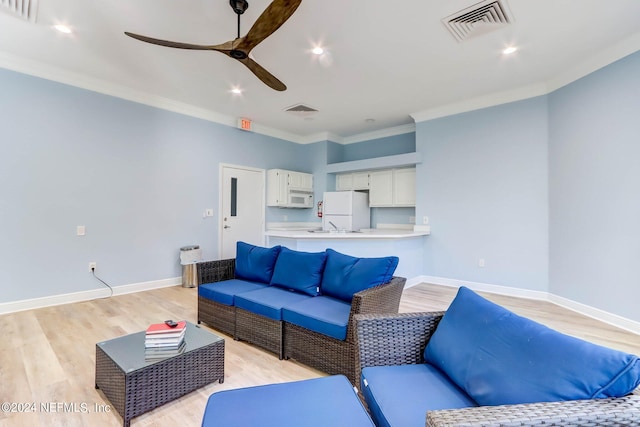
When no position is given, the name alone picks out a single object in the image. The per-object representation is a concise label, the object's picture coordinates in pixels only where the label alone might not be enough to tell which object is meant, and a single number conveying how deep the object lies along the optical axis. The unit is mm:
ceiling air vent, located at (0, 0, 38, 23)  2469
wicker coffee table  1584
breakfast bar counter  4230
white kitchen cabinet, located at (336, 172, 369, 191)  6160
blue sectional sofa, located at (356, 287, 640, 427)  785
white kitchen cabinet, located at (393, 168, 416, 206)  5444
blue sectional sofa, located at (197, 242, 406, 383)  1999
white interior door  5316
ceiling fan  1936
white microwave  6228
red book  1805
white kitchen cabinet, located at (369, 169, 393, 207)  5766
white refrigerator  5703
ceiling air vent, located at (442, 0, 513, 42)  2521
